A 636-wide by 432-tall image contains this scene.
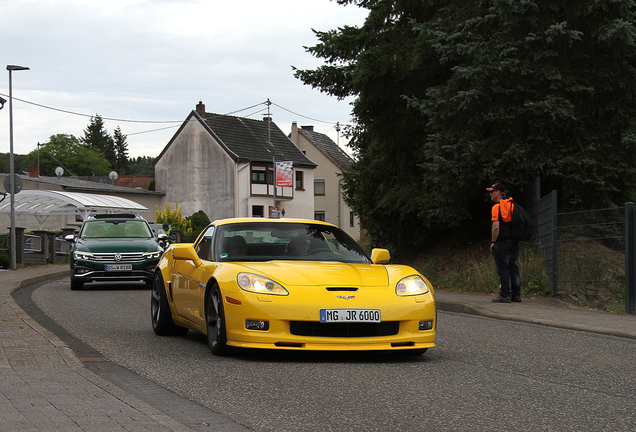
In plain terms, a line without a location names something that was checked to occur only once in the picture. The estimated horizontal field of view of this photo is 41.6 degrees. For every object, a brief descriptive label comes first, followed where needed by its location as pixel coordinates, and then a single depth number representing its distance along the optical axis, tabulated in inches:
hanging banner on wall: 2546.8
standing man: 526.3
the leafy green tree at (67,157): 5196.9
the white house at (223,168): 2795.3
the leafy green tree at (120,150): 5890.8
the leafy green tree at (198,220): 2501.2
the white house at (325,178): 3287.4
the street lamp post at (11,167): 1027.9
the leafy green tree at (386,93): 728.3
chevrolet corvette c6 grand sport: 278.2
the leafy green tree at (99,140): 5802.2
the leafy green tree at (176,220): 2429.6
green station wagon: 701.9
